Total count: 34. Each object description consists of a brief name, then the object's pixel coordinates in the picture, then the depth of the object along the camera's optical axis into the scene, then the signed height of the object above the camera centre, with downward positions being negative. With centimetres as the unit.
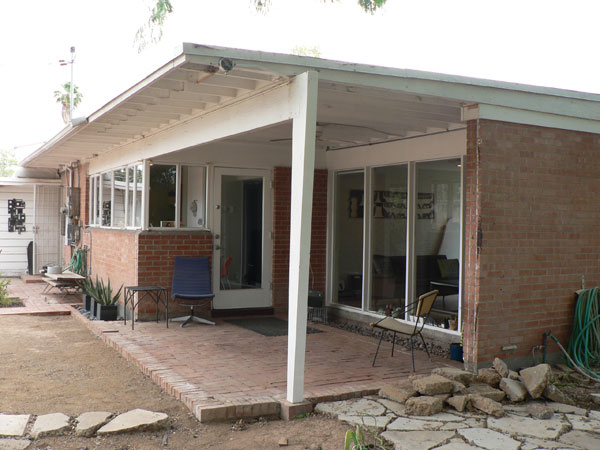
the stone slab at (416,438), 390 -141
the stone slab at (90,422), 438 -150
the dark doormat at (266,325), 782 -139
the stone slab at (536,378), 485 -122
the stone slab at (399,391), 477 -132
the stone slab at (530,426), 415 -140
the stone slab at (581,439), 396 -141
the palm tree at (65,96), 2058 +449
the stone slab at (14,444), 410 -154
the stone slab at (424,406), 448 -134
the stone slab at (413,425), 420 -140
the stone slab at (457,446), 386 -141
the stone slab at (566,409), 464 -140
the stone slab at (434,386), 470 -124
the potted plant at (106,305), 884 -124
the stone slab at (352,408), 454 -141
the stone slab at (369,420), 427 -140
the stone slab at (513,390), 482 -130
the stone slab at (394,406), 456 -140
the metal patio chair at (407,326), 573 -98
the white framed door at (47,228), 1523 -20
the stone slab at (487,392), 478 -131
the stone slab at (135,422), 442 -150
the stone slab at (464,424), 424 -140
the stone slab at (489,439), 391 -140
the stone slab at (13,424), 433 -152
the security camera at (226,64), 439 +116
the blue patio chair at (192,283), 825 -84
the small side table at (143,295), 798 -103
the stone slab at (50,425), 436 -151
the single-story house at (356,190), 492 +43
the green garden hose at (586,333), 593 -102
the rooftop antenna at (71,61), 1362 +367
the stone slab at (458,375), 496 -122
